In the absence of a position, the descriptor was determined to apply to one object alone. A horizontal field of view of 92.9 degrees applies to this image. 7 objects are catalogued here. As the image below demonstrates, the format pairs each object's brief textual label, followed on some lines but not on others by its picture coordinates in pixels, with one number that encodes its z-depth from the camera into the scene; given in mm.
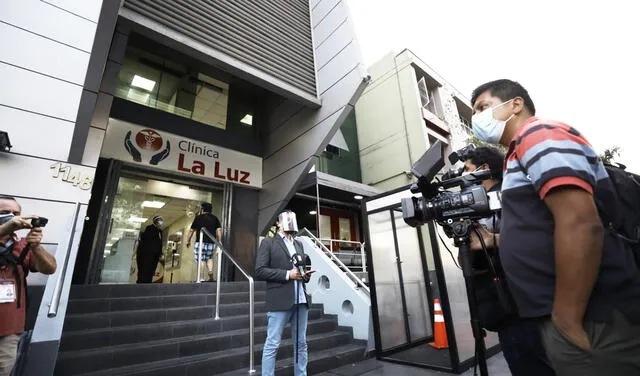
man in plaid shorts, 6391
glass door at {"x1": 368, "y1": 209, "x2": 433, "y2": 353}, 4926
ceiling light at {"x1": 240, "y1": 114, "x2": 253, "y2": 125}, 8758
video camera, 1542
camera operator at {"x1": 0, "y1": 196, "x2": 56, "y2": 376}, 2043
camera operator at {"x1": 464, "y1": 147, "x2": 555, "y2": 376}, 1327
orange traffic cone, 4930
